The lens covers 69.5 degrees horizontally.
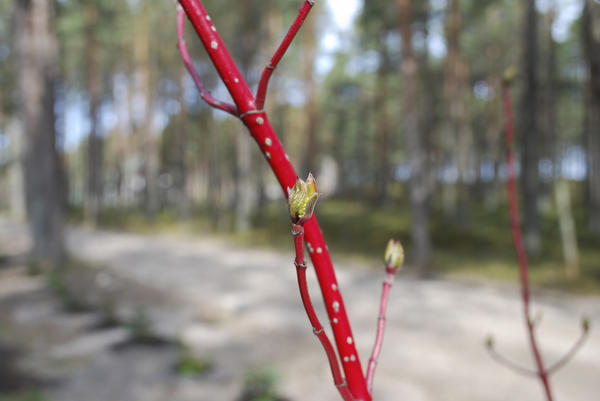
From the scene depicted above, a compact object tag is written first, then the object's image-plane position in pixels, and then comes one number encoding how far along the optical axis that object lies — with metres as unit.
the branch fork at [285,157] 0.59
